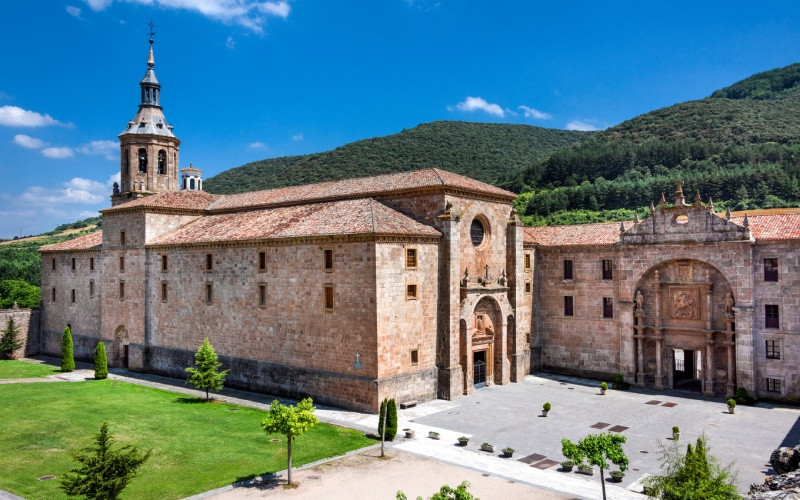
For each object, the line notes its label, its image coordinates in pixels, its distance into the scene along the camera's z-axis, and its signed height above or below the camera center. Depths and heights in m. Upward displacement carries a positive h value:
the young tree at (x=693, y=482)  13.27 -5.09
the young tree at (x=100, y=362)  38.69 -6.01
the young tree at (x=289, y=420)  20.22 -5.27
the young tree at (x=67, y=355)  42.25 -6.02
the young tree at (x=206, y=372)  32.72 -5.71
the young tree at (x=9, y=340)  48.94 -5.66
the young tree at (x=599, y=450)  16.00 -5.07
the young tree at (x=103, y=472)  15.11 -5.32
